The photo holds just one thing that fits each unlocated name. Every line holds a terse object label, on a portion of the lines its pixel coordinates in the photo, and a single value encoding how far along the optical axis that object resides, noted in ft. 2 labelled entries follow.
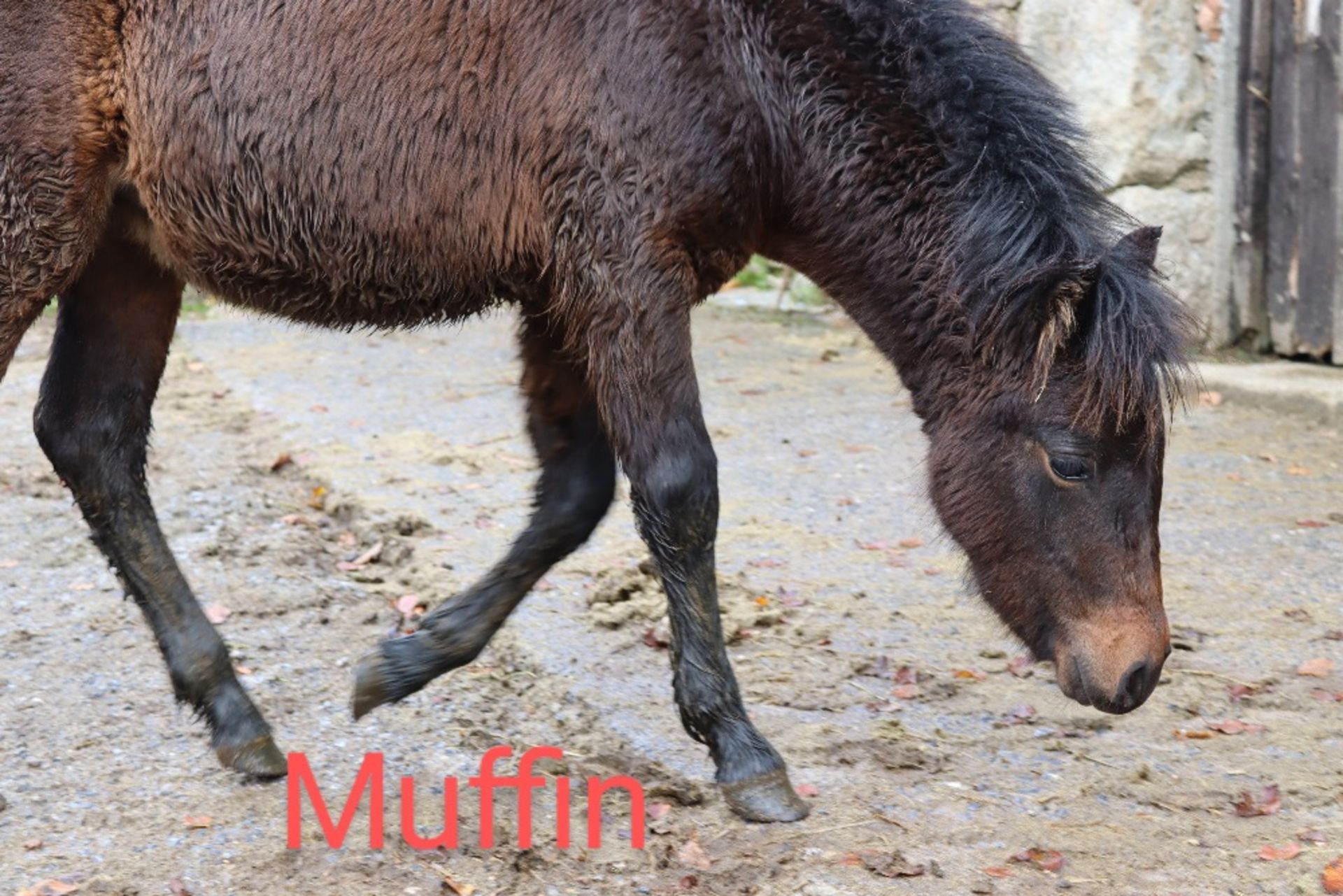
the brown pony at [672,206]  11.57
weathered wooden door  23.89
